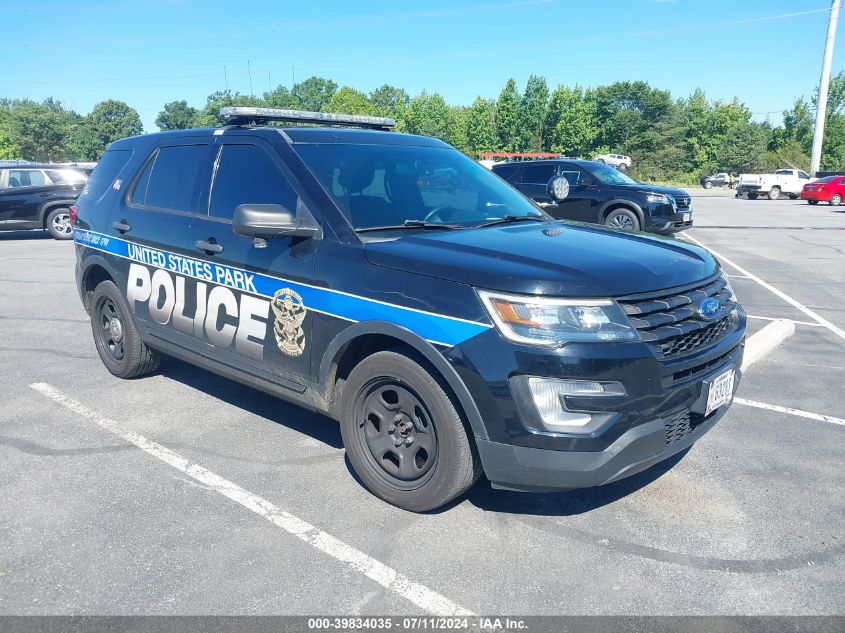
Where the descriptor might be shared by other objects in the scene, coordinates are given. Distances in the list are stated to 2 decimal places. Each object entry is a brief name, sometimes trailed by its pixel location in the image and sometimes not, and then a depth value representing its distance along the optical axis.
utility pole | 48.50
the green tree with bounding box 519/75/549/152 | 97.62
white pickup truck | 39.69
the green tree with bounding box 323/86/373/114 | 110.31
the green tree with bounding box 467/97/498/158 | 100.44
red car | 32.84
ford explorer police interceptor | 2.89
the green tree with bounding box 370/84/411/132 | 152.02
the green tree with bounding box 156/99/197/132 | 136.38
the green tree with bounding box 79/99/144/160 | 111.62
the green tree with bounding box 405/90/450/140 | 112.38
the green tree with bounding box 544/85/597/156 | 95.75
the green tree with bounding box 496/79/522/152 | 98.00
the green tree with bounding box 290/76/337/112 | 148.88
